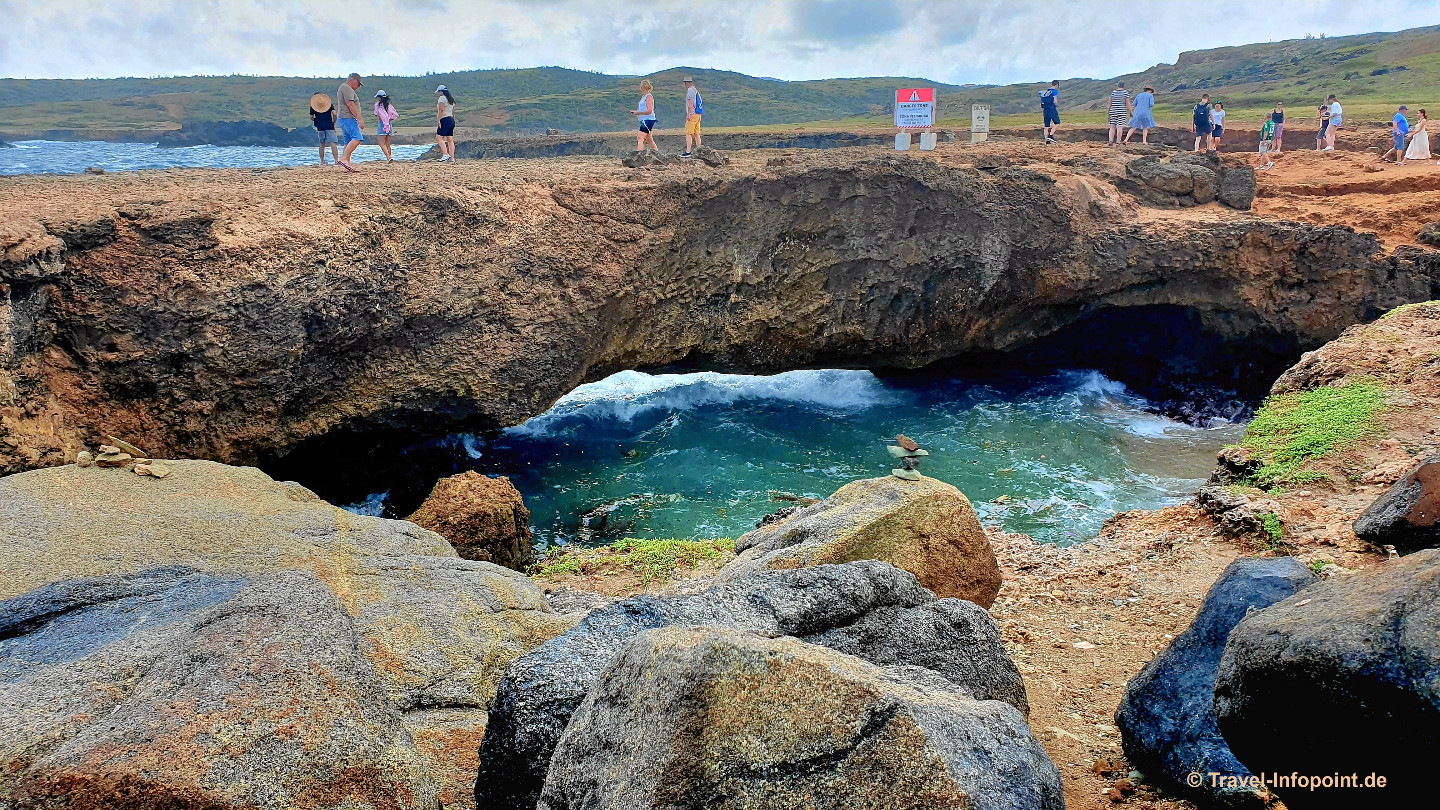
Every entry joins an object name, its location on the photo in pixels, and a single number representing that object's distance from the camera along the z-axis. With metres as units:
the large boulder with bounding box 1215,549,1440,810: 2.62
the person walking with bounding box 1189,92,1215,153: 22.03
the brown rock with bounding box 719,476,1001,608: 5.88
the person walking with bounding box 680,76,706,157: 16.88
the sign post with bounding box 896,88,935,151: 18.06
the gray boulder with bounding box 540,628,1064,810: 2.51
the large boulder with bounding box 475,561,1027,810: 3.50
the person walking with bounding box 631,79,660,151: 16.44
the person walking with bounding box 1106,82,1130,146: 22.14
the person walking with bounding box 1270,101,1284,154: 24.67
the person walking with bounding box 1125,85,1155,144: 21.34
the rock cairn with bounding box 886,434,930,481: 6.93
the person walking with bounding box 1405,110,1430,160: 21.39
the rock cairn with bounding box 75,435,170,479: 7.38
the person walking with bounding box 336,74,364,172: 14.06
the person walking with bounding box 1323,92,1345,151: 23.53
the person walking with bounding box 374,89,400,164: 15.64
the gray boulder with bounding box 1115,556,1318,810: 4.02
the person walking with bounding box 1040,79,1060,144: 20.92
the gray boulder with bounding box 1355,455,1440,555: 6.23
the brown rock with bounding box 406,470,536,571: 9.58
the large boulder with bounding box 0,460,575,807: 4.67
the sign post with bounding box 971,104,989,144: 20.81
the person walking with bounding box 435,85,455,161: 16.20
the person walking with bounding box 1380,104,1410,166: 21.56
